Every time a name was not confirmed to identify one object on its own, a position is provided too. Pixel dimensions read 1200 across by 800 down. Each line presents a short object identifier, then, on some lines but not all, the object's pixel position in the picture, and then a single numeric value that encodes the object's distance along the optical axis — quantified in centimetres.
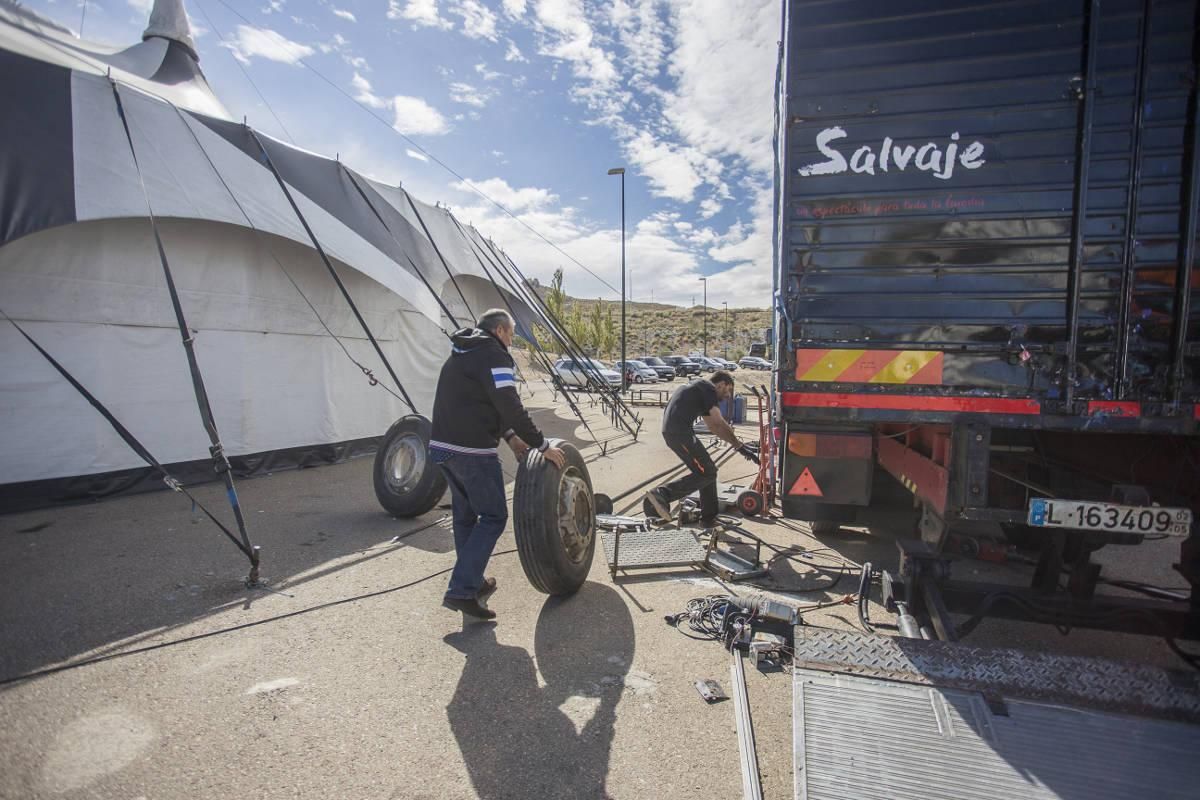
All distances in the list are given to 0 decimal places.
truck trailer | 275
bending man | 588
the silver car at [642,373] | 3303
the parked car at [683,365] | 4069
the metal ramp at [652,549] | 452
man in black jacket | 365
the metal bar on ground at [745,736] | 221
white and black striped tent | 629
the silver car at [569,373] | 2452
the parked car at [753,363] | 4806
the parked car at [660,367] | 3937
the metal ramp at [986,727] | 198
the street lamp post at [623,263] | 2029
